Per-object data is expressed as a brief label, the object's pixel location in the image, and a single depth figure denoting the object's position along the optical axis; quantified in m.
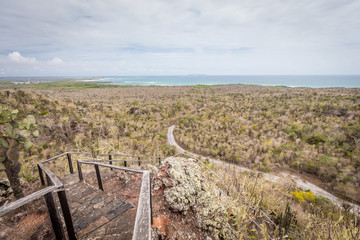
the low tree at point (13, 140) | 3.71
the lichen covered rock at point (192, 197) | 3.77
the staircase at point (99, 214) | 2.91
